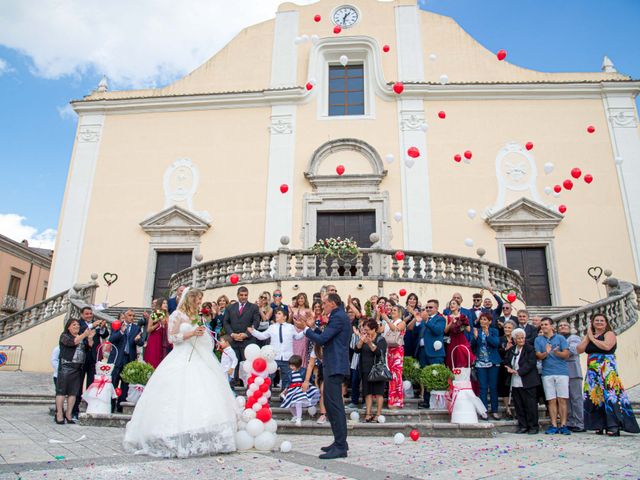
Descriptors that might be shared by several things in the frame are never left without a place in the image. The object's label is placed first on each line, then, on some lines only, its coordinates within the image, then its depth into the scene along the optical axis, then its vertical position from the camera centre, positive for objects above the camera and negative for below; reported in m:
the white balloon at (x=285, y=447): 4.57 -0.68
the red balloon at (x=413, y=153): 11.52 +5.42
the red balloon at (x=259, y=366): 5.14 +0.10
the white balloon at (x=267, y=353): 5.23 +0.24
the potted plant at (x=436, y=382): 6.39 -0.06
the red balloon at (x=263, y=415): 4.77 -0.39
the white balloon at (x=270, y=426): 4.75 -0.50
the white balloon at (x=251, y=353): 5.25 +0.24
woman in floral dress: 5.79 -0.12
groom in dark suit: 4.37 +0.15
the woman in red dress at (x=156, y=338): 6.94 +0.53
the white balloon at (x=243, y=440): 4.57 -0.62
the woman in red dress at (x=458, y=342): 6.48 +0.49
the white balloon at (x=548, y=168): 12.79 +5.62
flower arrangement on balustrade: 11.22 +2.95
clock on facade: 18.52 +13.87
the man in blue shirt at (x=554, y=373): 6.24 +0.08
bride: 4.23 -0.27
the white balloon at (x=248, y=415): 4.74 -0.39
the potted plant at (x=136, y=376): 6.75 -0.03
